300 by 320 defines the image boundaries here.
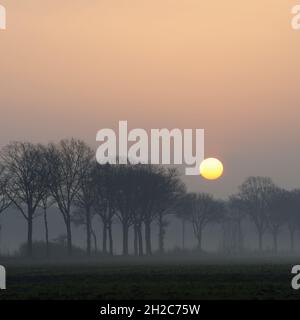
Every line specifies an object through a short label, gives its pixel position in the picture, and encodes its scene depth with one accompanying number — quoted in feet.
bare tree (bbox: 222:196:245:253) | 530.68
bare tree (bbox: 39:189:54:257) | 314.86
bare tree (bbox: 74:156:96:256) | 334.24
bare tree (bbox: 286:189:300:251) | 520.83
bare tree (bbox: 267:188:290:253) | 508.94
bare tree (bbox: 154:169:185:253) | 368.07
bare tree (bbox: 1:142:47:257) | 305.94
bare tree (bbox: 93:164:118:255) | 344.28
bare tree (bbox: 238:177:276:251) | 517.55
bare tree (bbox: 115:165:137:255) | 357.82
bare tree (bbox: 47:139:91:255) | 320.70
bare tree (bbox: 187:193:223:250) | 497.46
